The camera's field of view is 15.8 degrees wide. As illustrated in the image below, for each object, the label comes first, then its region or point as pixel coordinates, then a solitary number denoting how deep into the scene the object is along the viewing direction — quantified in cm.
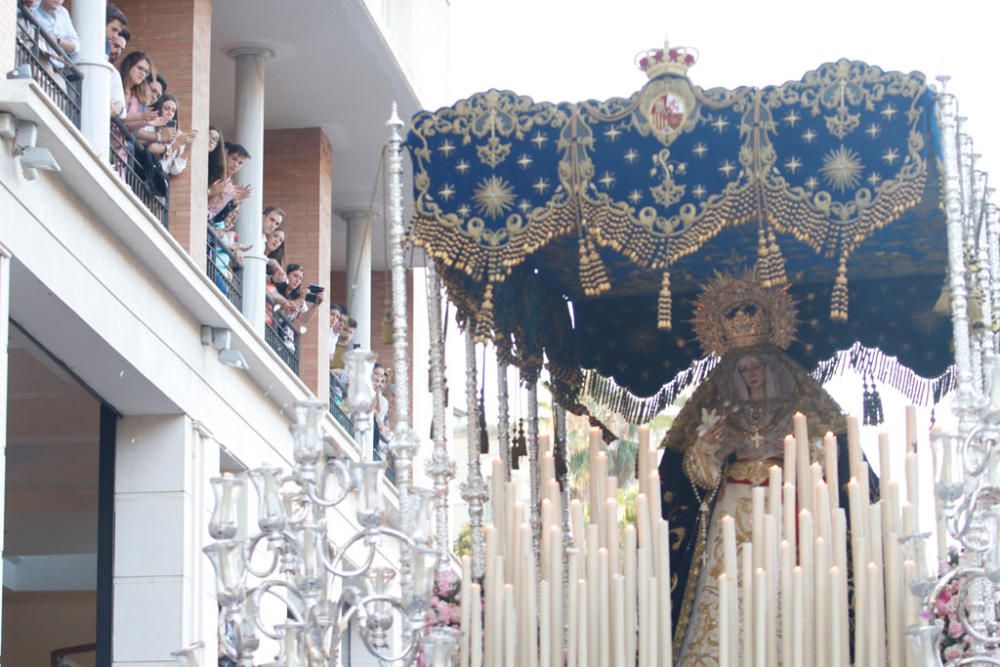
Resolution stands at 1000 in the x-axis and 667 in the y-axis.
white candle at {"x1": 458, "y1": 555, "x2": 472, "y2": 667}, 1454
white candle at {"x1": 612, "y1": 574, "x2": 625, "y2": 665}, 1414
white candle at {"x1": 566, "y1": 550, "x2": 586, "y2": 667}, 1414
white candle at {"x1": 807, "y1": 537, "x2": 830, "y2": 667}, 1398
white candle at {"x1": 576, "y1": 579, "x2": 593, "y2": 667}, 1413
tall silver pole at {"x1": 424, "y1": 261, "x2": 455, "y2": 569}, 1567
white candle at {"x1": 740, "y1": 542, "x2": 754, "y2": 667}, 1402
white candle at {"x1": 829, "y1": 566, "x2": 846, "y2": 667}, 1391
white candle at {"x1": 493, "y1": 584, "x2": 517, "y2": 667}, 1444
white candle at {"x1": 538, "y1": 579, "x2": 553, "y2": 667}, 1433
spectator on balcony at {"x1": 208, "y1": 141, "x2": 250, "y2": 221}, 2417
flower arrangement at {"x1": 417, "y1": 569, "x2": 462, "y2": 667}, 1520
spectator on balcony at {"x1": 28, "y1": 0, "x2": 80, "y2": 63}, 1928
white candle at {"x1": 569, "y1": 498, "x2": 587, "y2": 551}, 1469
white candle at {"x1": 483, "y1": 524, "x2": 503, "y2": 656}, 1449
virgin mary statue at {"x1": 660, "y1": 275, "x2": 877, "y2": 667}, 1668
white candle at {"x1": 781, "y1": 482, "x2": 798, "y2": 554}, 1432
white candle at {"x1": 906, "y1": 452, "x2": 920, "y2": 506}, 1438
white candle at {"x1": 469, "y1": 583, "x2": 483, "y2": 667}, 1446
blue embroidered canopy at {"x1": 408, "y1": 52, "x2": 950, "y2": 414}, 1496
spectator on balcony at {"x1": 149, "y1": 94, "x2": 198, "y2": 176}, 2172
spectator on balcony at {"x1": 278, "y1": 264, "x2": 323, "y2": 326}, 2755
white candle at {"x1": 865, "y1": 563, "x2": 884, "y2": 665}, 1392
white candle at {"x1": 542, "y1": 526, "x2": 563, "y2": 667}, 1439
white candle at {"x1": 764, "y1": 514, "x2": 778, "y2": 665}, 1402
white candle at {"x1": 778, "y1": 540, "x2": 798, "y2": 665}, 1402
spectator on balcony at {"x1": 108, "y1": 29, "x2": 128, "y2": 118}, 2073
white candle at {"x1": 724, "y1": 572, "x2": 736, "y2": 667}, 1410
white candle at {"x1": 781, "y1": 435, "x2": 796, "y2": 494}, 1476
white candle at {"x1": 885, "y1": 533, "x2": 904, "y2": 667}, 1402
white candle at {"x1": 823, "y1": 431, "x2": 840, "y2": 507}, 1444
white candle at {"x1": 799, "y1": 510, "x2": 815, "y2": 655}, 1412
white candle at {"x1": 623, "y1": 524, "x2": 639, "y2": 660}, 1420
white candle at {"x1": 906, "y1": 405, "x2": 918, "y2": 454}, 1487
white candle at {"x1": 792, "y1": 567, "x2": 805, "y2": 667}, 1393
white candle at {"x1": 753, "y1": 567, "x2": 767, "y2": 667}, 1395
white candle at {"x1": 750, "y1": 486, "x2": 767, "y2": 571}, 1432
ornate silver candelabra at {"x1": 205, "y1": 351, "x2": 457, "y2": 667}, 1276
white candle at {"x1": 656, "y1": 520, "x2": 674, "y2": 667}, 1432
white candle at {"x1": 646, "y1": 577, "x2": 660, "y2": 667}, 1424
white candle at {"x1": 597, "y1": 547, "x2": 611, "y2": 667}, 1422
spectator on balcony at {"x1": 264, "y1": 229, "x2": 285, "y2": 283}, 2674
